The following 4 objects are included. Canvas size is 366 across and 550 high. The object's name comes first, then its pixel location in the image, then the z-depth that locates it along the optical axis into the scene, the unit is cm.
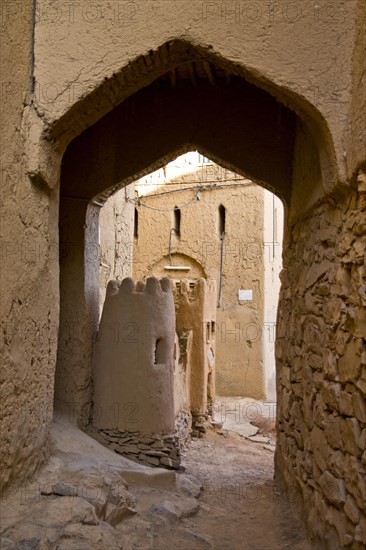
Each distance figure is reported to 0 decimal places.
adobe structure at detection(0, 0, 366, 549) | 334
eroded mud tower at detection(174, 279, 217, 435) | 891
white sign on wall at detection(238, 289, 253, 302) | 1402
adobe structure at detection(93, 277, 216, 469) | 604
